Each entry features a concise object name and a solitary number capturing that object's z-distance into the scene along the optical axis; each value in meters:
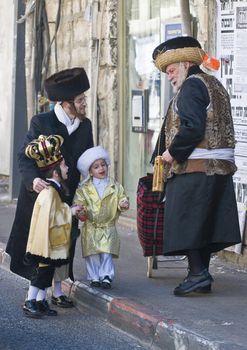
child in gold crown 9.83
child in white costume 10.68
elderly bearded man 9.86
